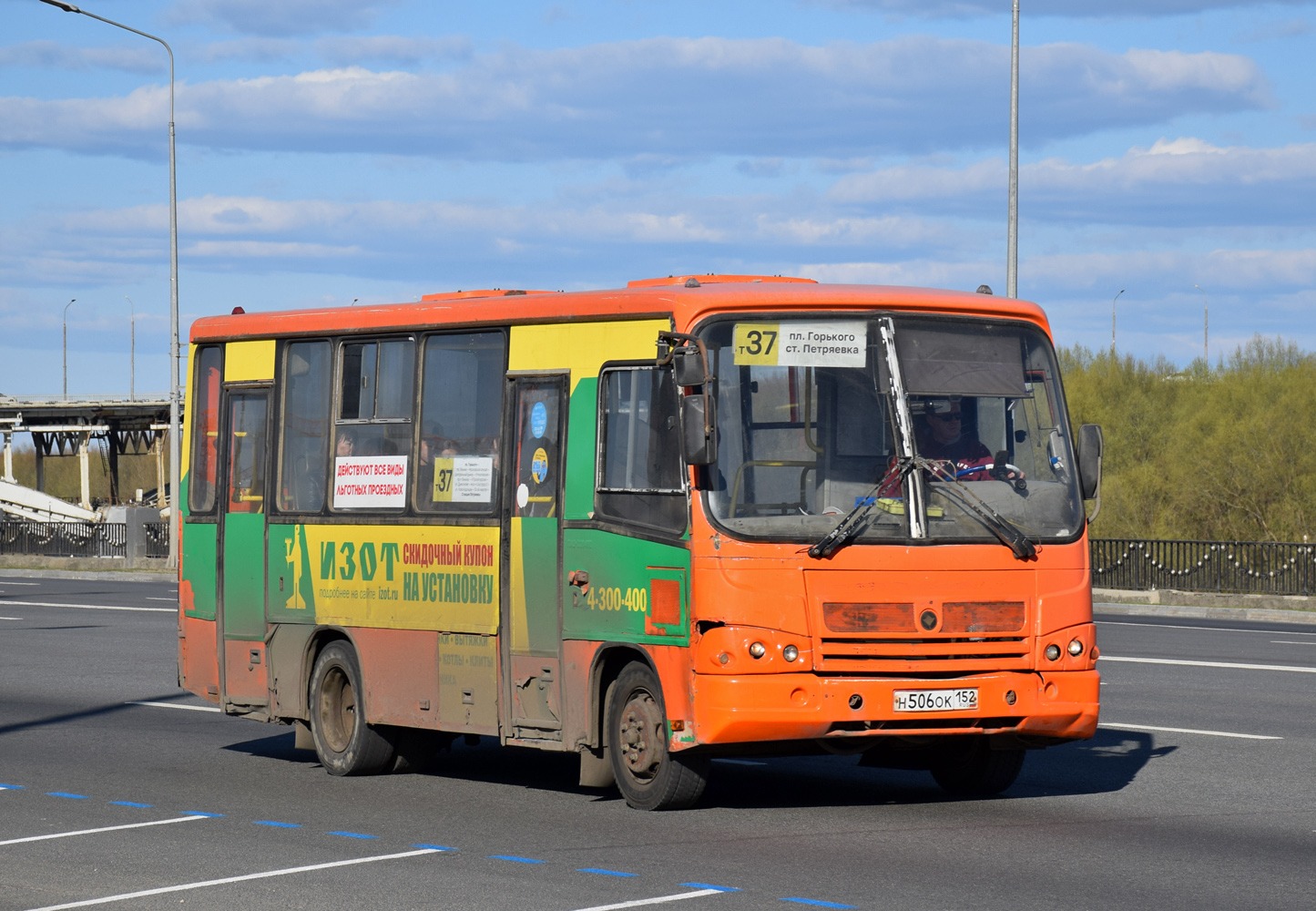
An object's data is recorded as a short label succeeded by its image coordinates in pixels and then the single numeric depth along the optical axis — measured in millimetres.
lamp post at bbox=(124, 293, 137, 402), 107588
